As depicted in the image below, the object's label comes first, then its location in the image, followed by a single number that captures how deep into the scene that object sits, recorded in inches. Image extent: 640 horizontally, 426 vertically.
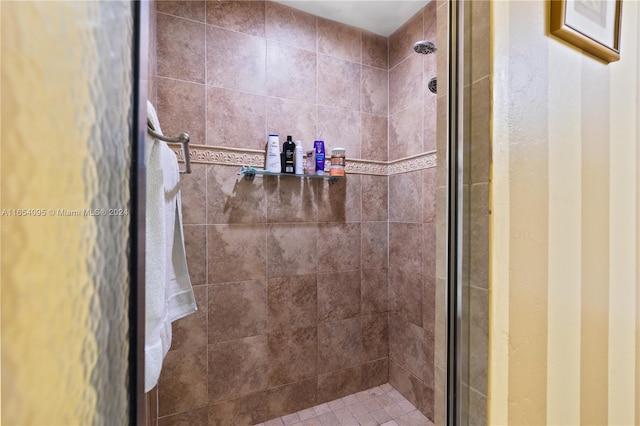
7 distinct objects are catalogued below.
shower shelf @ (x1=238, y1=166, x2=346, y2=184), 57.4
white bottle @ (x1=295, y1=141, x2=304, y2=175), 60.4
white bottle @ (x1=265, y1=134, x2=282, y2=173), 58.3
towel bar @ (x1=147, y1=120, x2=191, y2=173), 31.9
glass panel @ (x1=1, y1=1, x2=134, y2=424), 7.6
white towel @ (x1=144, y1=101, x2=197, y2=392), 30.3
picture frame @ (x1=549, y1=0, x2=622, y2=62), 20.4
